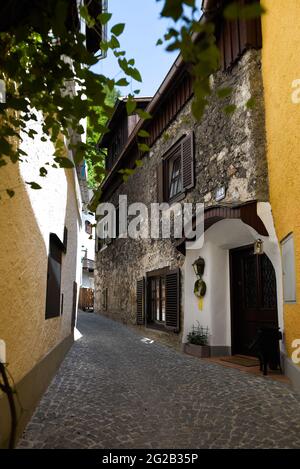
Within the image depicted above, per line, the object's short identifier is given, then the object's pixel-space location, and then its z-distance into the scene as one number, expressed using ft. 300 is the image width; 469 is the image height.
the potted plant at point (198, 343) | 22.68
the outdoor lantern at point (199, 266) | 24.06
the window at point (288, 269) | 15.54
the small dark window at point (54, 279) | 15.82
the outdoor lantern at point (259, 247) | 18.38
